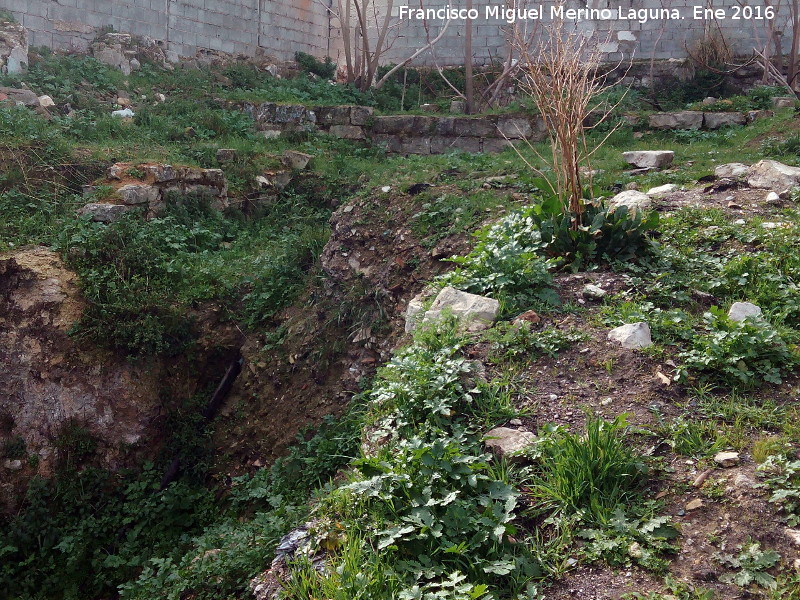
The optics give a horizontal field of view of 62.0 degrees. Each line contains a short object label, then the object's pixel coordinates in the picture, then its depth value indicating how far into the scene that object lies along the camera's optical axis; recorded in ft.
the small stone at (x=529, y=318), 12.71
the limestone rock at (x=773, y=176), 18.03
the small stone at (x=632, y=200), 17.46
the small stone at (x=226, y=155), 26.78
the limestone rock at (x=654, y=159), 23.36
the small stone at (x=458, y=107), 37.76
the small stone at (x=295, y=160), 27.50
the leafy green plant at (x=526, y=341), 11.84
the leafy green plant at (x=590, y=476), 8.79
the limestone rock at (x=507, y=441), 9.73
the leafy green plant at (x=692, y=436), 9.29
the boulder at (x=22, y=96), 26.35
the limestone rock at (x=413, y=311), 14.15
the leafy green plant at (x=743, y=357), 10.57
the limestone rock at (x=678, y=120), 32.55
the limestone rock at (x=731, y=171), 19.52
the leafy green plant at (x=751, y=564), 7.39
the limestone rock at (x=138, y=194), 21.94
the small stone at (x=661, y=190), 19.07
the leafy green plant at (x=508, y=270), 13.46
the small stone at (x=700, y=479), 8.78
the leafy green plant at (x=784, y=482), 8.02
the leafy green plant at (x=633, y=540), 7.98
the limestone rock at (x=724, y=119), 32.19
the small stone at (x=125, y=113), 28.75
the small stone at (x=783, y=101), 33.30
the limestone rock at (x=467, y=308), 12.91
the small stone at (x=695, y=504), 8.45
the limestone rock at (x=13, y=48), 28.78
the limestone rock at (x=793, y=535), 7.67
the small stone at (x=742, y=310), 11.99
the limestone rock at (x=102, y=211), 21.02
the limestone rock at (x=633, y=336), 11.58
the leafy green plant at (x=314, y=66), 41.83
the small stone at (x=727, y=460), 9.02
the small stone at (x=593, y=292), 13.32
